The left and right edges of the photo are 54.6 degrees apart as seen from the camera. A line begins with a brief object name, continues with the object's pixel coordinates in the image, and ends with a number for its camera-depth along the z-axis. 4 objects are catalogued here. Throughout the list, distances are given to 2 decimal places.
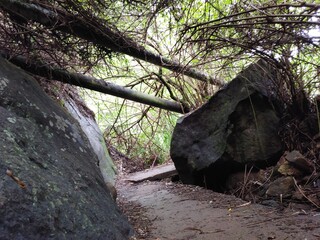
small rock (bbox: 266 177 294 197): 2.79
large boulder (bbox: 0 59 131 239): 1.41
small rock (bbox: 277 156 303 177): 2.95
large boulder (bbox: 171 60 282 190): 3.65
